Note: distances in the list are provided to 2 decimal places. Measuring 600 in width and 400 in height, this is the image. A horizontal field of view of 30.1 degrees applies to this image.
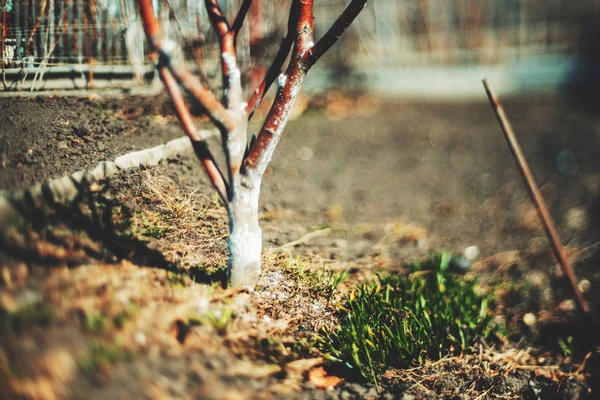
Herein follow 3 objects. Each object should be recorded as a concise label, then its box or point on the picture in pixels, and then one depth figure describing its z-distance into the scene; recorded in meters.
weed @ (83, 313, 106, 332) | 1.53
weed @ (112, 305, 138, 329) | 1.55
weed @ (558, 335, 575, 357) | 1.89
